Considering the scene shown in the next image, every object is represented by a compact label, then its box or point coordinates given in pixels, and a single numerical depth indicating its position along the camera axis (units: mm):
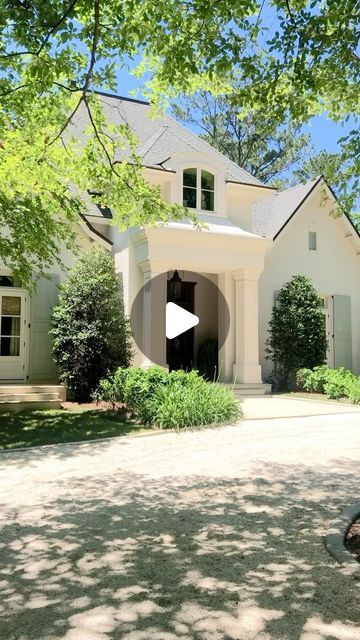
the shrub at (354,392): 12656
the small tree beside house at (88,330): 12375
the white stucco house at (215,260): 13711
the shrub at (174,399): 9242
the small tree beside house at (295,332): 15781
